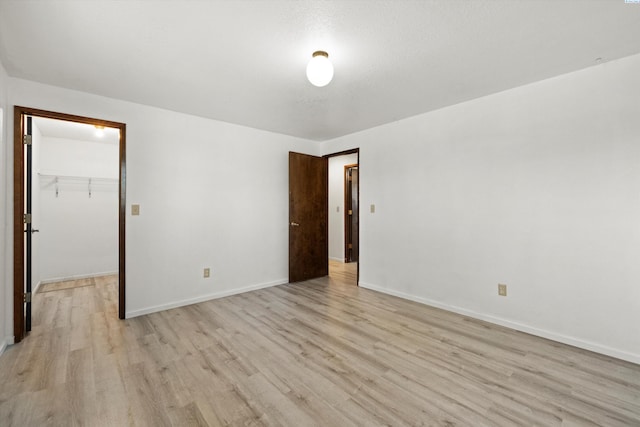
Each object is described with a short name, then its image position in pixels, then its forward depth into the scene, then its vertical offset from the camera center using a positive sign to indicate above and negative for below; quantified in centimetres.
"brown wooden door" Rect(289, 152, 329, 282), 446 -4
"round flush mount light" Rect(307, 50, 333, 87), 200 +108
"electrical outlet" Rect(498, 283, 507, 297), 281 -79
